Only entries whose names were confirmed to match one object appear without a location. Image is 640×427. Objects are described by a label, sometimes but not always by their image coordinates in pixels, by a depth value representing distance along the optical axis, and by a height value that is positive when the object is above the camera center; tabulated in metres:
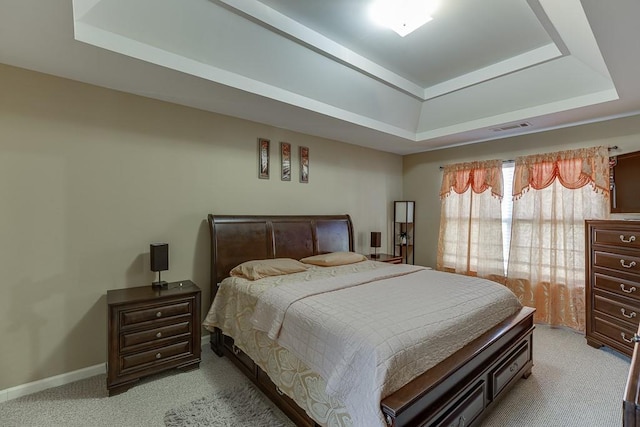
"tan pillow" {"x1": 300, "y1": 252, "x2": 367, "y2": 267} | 3.53 -0.55
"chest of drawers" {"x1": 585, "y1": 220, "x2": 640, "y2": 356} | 2.77 -0.70
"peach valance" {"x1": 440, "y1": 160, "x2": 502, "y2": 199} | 4.24 +0.53
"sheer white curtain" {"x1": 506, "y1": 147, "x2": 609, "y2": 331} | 3.46 -0.17
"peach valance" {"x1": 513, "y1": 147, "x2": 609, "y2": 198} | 3.37 +0.52
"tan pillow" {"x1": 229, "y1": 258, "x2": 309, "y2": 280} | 2.90 -0.55
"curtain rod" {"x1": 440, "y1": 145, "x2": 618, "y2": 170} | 3.30 +0.71
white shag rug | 2.01 -1.41
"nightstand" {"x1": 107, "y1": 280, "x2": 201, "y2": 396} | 2.32 -0.97
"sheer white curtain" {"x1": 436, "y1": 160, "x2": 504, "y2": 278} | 4.25 -0.11
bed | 1.54 -1.00
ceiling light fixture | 2.29 +1.59
